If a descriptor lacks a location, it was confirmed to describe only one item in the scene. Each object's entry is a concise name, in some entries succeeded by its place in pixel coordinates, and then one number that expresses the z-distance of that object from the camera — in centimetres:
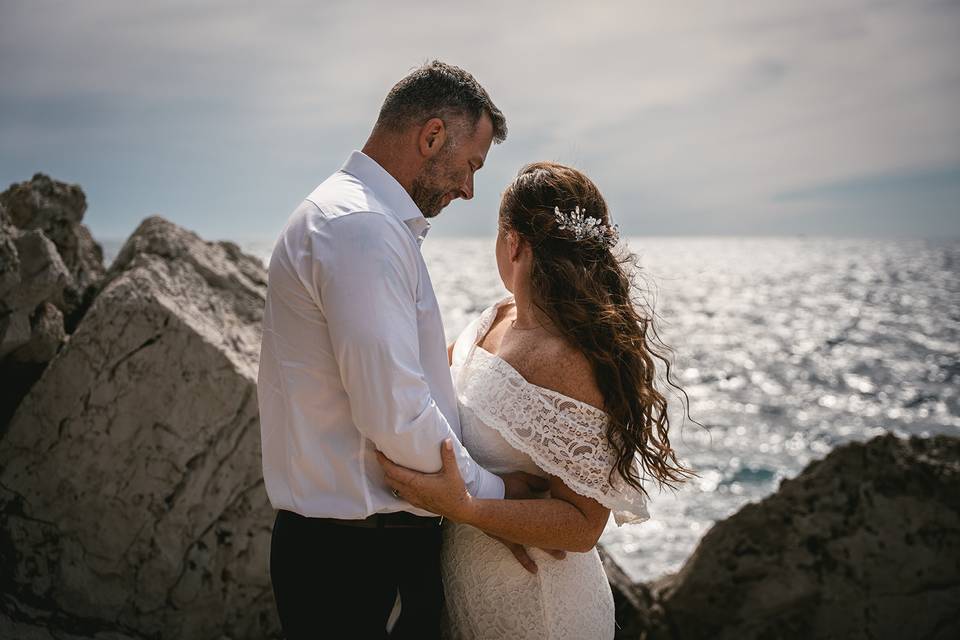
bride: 262
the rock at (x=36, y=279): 375
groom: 215
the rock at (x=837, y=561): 464
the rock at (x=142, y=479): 369
